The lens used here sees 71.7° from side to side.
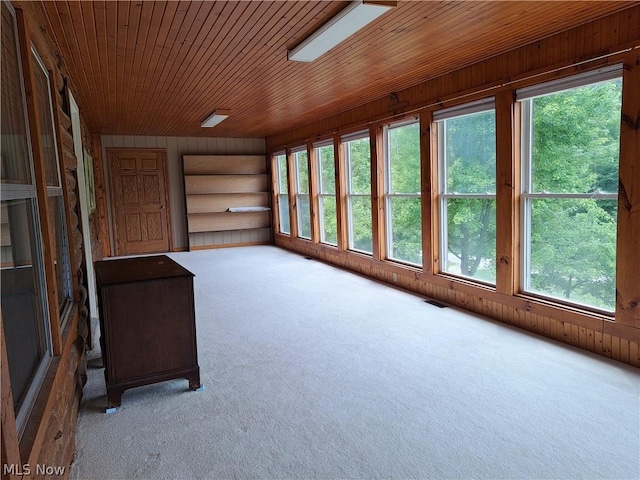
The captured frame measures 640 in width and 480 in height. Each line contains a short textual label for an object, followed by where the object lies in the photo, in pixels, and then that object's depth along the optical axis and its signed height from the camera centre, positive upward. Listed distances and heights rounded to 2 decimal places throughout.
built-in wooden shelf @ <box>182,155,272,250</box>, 9.41 -0.09
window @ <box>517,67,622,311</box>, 3.21 -0.05
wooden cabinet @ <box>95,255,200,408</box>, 2.66 -0.79
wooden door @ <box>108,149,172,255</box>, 8.95 -0.02
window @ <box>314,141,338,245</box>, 7.35 -0.04
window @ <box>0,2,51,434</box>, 1.50 -0.18
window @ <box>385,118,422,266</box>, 5.25 -0.07
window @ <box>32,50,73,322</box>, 2.47 +0.09
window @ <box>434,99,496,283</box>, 4.22 -0.05
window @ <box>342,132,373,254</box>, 6.29 -0.02
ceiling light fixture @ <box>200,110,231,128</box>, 6.34 +1.19
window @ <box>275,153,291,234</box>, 9.48 -0.02
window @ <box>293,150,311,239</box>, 8.44 -0.02
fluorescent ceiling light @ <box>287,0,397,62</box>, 2.68 +1.10
